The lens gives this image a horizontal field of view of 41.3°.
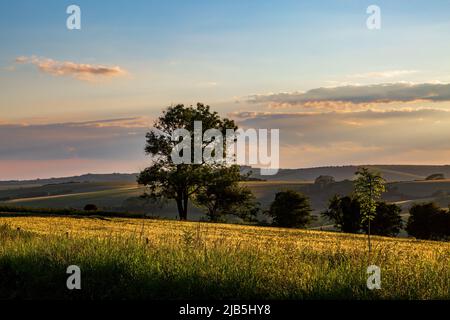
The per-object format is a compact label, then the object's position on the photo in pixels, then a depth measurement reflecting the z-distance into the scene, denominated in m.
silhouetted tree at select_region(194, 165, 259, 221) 66.81
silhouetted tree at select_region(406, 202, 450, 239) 69.06
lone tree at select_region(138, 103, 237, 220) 64.38
